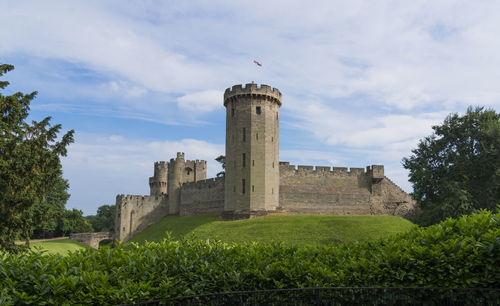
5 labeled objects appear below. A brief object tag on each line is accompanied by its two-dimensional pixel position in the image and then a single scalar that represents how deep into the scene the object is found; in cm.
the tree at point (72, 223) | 7244
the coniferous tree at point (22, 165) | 2123
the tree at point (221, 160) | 7304
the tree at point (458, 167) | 3288
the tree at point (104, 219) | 9469
